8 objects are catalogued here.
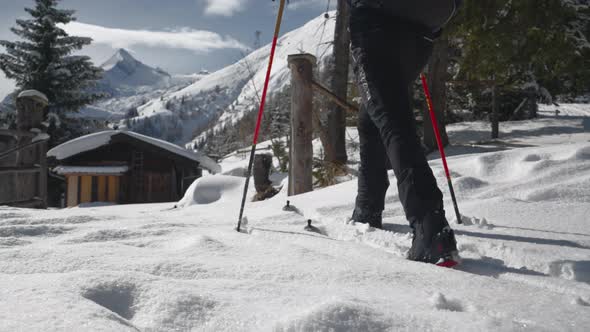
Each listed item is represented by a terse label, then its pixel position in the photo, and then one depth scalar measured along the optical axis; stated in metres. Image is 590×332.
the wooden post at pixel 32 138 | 6.43
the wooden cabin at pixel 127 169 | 17.77
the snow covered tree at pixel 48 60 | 21.35
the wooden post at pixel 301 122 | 4.39
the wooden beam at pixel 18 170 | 5.94
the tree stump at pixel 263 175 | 6.47
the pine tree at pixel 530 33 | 4.95
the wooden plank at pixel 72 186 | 17.98
